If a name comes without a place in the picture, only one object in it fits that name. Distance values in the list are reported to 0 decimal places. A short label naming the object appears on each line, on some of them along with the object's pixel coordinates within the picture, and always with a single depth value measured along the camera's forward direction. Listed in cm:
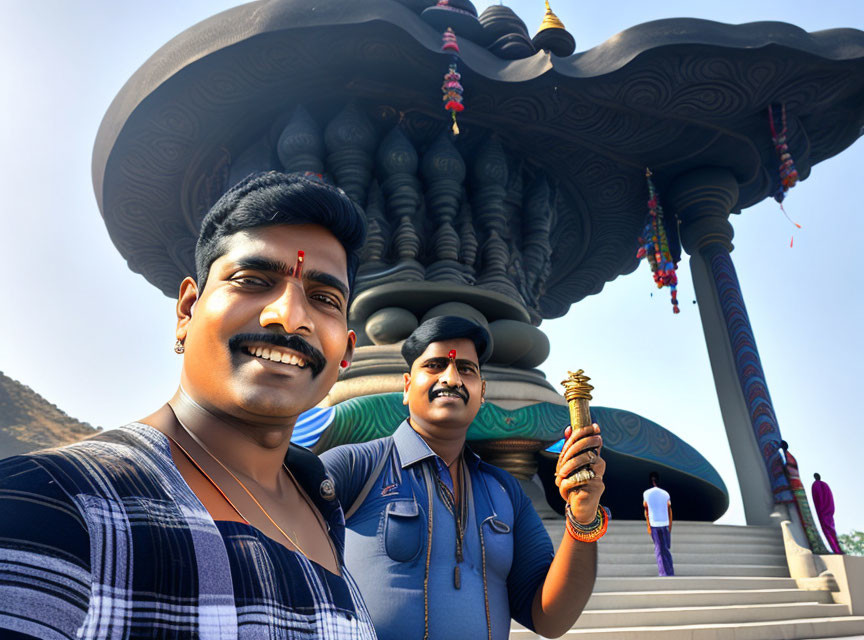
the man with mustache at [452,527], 164
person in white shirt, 612
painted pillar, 870
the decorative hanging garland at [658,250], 1041
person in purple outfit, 770
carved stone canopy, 837
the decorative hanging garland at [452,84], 832
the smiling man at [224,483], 64
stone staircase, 473
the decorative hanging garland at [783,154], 929
